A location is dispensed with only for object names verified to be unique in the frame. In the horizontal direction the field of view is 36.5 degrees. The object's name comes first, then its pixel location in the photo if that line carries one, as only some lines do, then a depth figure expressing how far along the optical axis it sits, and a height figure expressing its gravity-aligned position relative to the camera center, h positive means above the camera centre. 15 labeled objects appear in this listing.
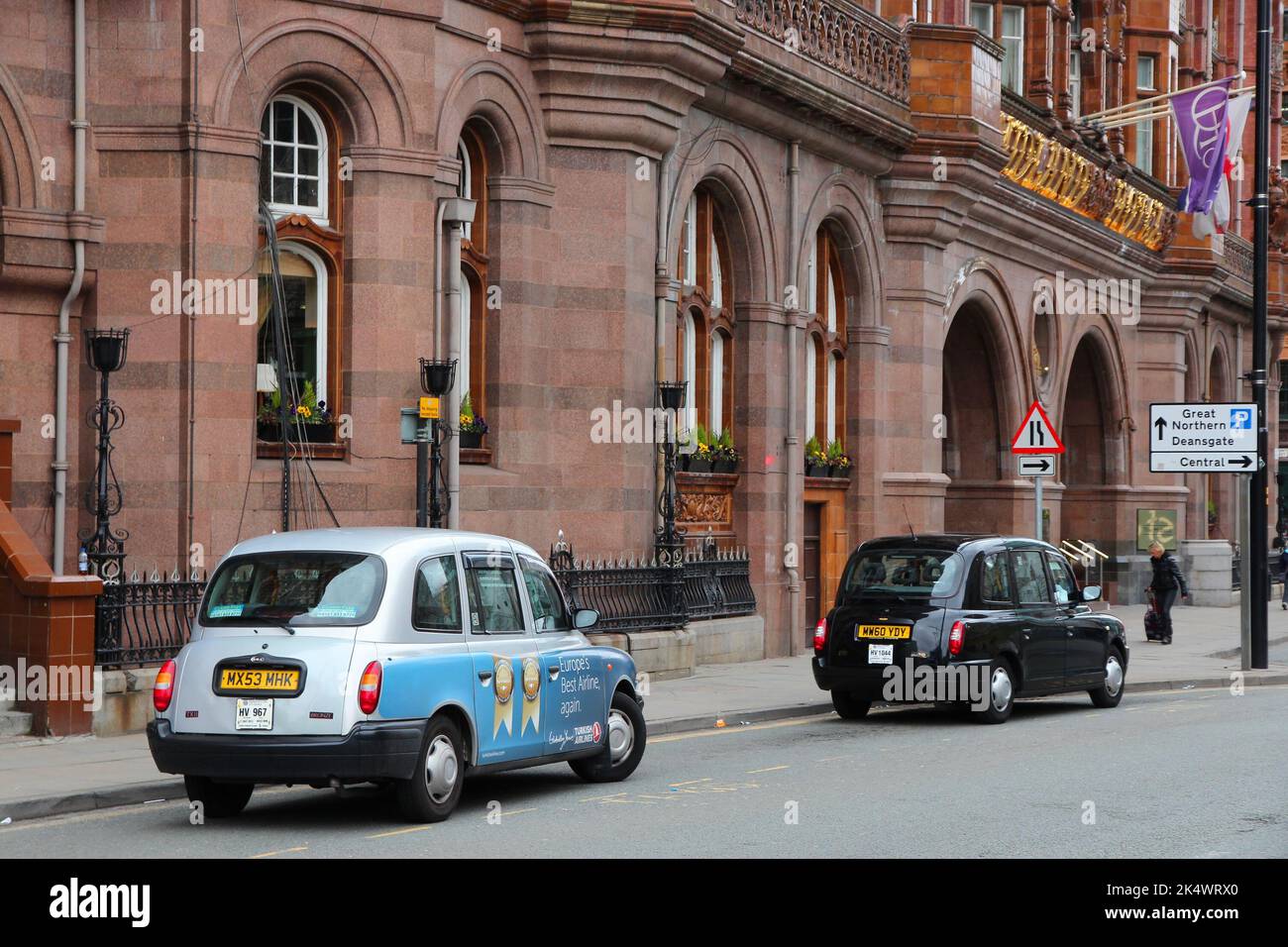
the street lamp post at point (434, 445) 17.28 +0.55
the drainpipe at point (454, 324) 19.58 +1.81
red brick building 17.80 +2.88
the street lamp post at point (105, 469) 15.98 +0.30
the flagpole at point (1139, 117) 34.12 +6.97
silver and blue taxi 10.95 -0.99
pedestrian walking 30.44 -1.33
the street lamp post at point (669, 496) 21.95 +0.07
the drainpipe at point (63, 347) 17.45 +1.41
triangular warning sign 22.94 +0.78
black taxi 17.62 -1.16
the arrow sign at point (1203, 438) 24.70 +0.82
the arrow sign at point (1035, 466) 22.91 +0.43
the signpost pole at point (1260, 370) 24.62 +1.68
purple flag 33.22 +6.33
